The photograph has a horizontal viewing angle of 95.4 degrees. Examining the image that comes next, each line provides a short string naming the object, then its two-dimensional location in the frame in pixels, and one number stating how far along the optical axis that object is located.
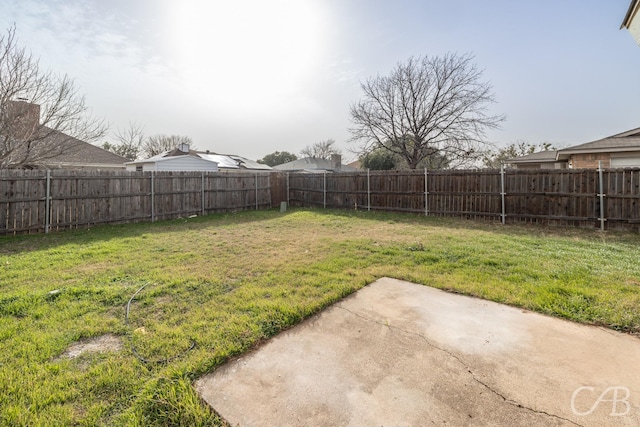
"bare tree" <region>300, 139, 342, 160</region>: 48.78
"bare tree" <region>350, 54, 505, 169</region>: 17.45
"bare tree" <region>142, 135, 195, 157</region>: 35.75
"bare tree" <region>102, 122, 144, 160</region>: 21.58
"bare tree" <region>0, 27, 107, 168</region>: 7.38
